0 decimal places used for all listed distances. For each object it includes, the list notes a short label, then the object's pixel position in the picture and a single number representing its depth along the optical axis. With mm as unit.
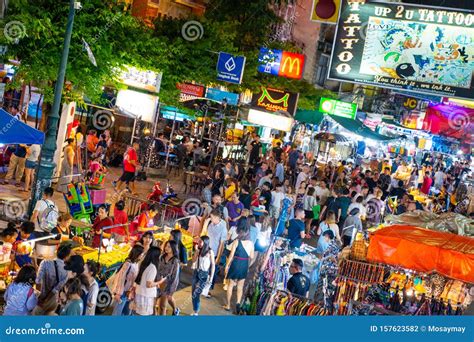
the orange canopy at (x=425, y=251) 10719
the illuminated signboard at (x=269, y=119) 28688
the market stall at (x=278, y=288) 10281
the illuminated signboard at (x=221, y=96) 26969
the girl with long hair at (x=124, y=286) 10031
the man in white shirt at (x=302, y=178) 22562
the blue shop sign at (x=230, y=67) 22281
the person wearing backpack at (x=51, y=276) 9086
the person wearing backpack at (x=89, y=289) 8859
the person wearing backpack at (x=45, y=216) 12234
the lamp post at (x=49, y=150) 14034
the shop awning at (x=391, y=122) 42469
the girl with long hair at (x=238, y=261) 12367
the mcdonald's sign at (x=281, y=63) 27906
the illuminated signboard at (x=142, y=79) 18781
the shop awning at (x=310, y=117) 33656
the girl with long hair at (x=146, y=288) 9906
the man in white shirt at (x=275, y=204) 17875
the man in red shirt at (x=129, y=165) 19906
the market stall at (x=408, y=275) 10758
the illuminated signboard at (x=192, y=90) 25145
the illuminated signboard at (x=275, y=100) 29359
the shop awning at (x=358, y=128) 31375
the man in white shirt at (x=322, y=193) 20609
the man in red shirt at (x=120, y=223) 12703
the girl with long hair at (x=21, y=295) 8328
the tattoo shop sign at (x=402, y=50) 14156
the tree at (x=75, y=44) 14973
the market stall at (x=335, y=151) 37531
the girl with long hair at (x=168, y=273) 10531
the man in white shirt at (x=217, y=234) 13117
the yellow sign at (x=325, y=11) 14430
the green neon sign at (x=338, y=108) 34906
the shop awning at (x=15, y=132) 12070
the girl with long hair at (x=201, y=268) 11523
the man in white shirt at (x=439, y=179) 35191
